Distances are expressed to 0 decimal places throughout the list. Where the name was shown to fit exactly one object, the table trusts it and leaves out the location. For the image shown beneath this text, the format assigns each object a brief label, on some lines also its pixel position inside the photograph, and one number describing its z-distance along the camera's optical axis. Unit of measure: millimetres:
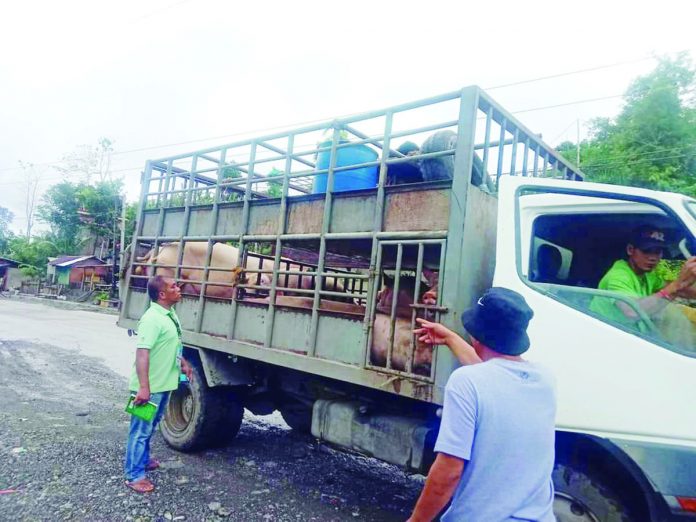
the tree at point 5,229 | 54406
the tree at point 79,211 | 34469
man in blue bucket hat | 1537
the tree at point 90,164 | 38956
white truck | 2240
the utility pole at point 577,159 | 18488
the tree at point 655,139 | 15453
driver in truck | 2295
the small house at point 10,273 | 40031
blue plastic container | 3520
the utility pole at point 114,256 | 27395
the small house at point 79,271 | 33938
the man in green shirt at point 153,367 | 3492
